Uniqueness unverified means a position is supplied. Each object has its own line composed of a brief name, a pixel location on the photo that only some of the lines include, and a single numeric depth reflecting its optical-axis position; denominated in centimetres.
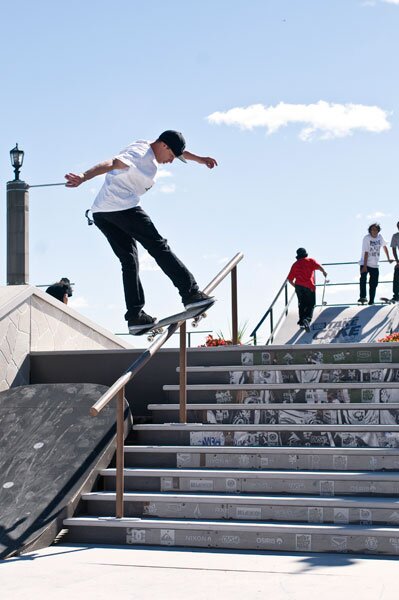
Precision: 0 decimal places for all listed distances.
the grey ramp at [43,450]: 675
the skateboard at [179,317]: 783
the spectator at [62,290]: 1199
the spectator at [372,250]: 1744
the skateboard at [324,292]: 1888
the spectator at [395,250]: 1822
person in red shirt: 1603
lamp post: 1702
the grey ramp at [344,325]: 1791
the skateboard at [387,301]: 1888
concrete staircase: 636
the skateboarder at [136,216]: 741
